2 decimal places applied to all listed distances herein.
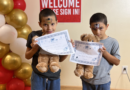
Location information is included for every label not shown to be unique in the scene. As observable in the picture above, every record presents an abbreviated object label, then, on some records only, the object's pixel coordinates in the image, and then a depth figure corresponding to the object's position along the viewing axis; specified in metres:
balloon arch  1.24
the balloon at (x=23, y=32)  1.38
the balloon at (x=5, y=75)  1.31
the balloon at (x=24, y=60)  1.43
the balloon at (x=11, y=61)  1.28
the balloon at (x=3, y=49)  1.27
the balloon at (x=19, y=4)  1.32
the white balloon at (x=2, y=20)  1.24
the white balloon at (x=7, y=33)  1.23
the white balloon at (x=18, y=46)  1.32
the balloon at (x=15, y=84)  1.35
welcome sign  1.52
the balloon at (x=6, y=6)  1.15
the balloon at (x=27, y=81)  1.50
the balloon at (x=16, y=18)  1.24
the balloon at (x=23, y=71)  1.37
